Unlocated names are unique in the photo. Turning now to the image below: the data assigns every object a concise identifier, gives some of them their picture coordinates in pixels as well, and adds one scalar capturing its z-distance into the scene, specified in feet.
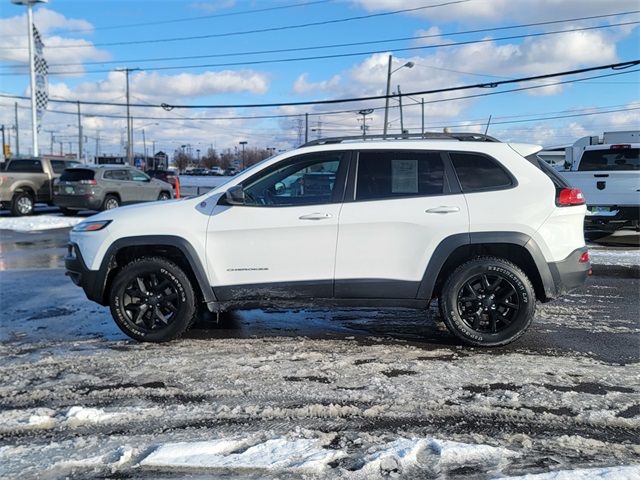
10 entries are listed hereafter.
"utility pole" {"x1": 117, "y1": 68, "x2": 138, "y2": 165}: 159.80
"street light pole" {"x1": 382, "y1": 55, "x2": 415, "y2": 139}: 104.83
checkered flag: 89.22
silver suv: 61.62
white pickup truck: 39.11
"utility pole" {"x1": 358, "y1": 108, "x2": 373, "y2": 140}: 106.85
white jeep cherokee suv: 16.61
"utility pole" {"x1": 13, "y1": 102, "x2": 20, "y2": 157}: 272.31
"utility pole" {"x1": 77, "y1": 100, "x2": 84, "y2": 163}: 200.61
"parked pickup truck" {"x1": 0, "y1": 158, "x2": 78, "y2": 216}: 63.26
